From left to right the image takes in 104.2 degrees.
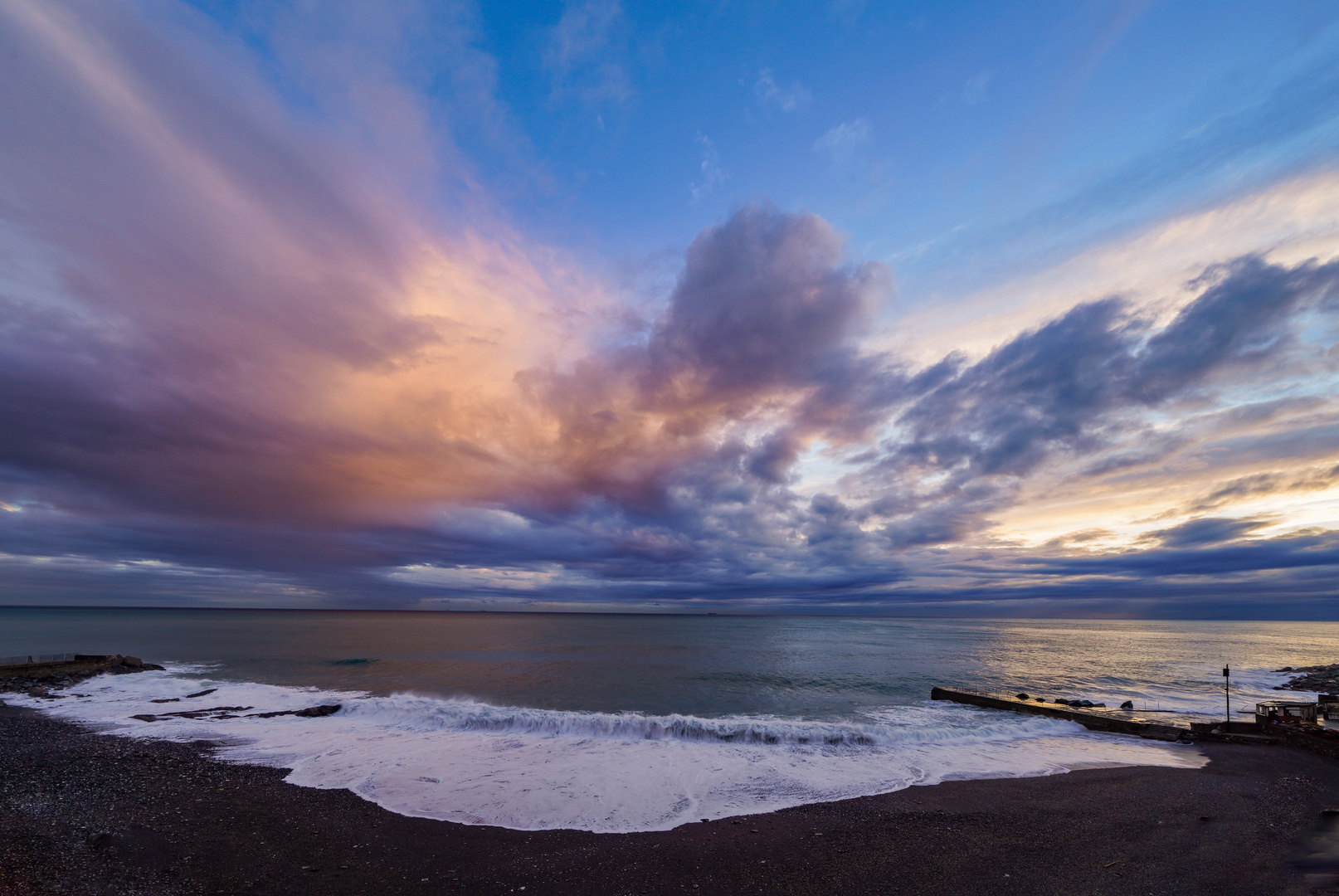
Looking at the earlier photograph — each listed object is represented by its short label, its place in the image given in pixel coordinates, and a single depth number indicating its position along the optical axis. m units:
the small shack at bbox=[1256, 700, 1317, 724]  22.16
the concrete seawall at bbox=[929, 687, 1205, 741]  23.11
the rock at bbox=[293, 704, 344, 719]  25.58
